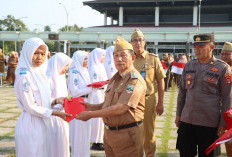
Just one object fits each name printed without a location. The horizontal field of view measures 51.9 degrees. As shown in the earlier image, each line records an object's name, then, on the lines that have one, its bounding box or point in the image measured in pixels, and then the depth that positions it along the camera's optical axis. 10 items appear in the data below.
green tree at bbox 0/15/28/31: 64.56
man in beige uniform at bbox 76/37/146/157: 2.37
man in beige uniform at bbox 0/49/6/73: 14.37
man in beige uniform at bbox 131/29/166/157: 3.77
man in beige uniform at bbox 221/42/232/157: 4.14
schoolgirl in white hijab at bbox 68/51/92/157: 3.97
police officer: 2.95
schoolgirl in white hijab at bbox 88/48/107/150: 4.74
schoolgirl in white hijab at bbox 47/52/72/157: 3.19
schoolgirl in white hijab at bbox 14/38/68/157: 2.68
